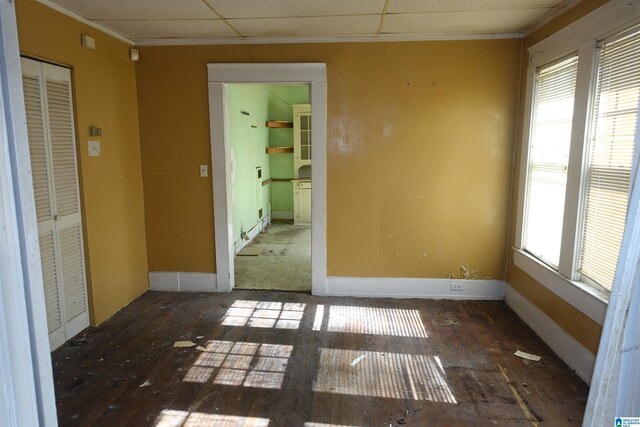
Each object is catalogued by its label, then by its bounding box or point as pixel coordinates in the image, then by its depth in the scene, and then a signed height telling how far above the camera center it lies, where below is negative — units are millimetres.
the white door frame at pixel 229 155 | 4219 +38
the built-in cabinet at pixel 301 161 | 8289 -123
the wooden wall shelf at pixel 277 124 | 8438 +629
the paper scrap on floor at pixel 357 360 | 3133 -1558
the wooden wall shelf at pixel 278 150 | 8523 +99
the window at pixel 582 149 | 2596 +45
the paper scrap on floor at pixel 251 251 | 6107 -1441
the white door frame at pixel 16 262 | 1017 -272
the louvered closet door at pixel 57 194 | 3037 -309
